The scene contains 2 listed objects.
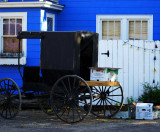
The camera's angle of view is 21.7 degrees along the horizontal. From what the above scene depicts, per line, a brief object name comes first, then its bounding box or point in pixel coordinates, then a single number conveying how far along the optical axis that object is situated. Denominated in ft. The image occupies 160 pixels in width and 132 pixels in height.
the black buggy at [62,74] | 31.42
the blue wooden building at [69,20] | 45.70
